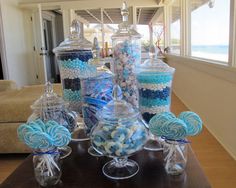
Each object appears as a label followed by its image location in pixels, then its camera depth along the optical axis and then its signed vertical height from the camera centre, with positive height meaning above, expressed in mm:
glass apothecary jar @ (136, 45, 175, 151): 865 -132
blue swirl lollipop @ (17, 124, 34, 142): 657 -205
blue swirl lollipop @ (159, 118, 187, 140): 677 -227
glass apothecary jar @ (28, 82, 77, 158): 835 -198
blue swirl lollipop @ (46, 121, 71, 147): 672 -229
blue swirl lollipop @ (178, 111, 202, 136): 719 -225
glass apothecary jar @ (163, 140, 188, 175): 737 -345
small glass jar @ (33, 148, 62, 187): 695 -342
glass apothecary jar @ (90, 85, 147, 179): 676 -234
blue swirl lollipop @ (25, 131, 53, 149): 641 -229
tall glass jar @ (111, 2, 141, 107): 958 -10
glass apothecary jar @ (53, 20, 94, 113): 991 -29
